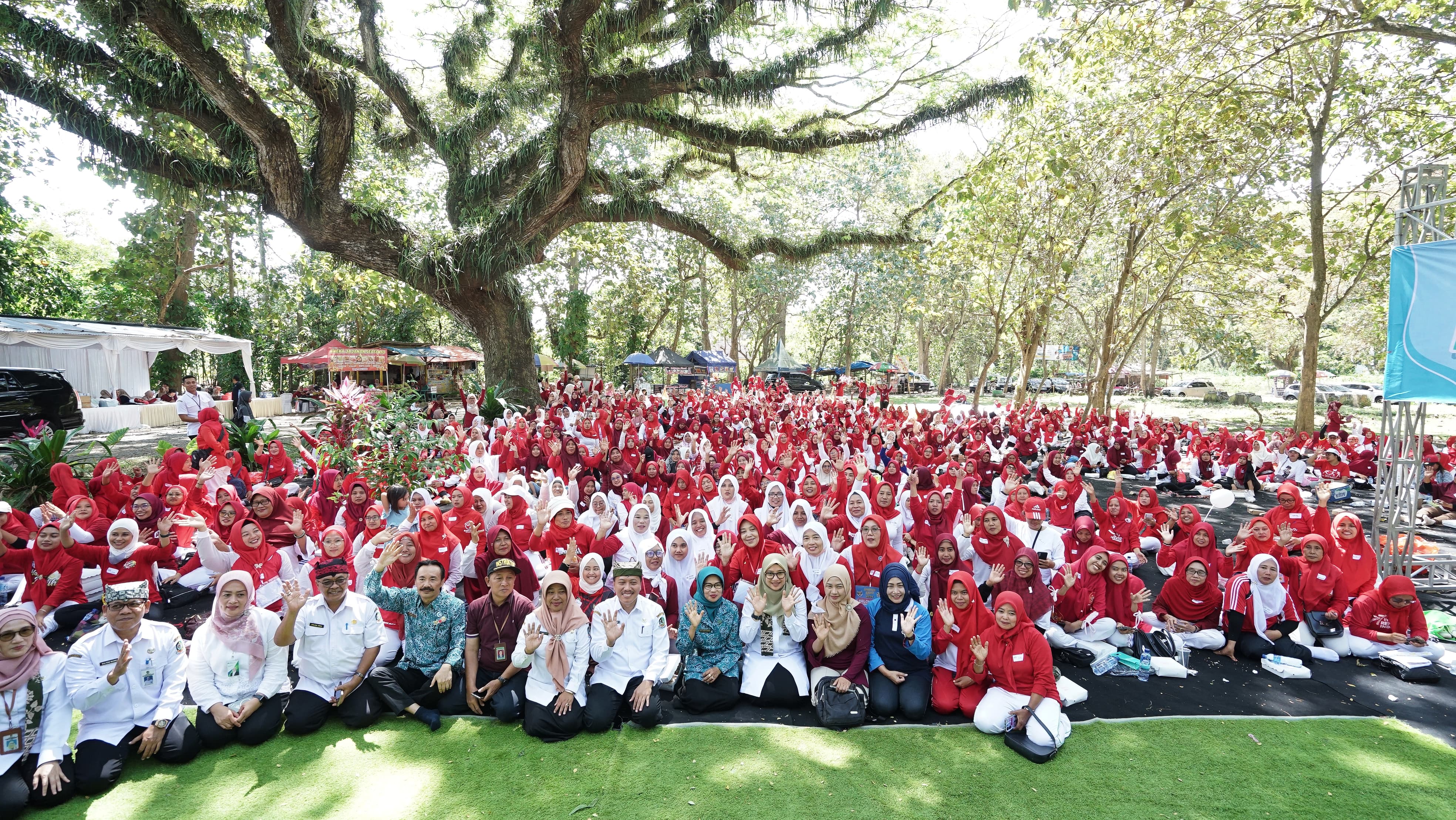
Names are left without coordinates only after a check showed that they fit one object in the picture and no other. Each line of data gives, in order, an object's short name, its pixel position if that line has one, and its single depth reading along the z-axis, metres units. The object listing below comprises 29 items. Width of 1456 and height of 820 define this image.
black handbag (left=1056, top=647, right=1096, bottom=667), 4.79
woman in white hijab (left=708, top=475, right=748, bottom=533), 6.89
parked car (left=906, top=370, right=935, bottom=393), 42.00
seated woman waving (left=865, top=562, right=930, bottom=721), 4.20
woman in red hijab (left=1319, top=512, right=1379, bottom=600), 5.46
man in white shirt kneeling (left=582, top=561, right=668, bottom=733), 4.05
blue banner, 5.08
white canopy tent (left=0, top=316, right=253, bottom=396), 13.30
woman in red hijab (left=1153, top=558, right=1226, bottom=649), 5.19
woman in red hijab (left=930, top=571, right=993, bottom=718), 4.20
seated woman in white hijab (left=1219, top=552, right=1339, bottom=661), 5.04
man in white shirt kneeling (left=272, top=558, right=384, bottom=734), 3.93
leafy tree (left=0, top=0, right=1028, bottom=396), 9.05
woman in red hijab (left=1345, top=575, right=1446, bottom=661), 4.92
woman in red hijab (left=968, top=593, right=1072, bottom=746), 3.81
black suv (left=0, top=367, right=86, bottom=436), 10.82
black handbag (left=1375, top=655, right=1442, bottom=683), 4.62
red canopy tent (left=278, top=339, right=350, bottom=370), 20.92
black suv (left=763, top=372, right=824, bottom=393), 33.28
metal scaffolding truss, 5.79
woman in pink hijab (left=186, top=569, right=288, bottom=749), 3.79
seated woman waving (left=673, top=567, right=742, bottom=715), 4.30
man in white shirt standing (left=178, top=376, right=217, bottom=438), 11.98
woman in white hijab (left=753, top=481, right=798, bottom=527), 6.64
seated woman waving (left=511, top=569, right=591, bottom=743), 3.96
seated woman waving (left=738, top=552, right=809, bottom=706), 4.31
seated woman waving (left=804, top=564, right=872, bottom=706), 4.26
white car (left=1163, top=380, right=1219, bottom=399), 40.91
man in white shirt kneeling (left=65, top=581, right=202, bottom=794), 3.45
